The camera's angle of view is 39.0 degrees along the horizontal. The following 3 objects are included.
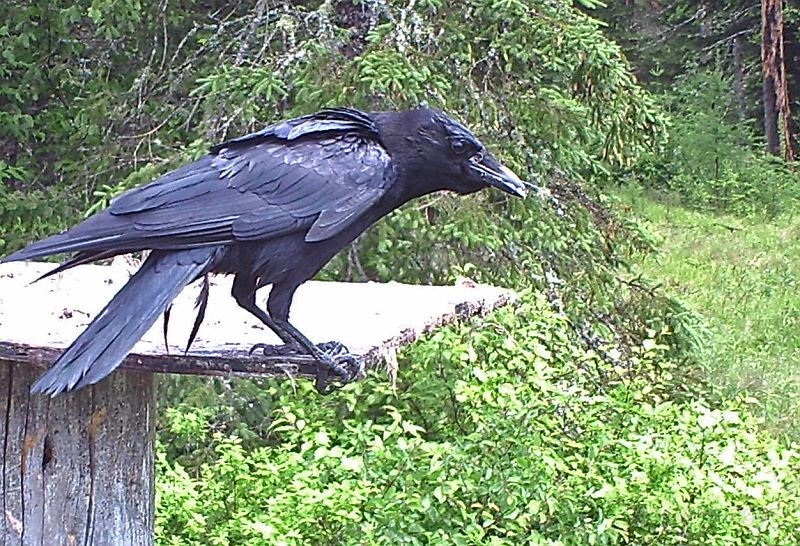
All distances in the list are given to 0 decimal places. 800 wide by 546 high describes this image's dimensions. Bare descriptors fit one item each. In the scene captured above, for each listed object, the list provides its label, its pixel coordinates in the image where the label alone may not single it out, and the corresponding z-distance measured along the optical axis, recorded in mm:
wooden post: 2273
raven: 1873
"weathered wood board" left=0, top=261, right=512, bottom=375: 1994
